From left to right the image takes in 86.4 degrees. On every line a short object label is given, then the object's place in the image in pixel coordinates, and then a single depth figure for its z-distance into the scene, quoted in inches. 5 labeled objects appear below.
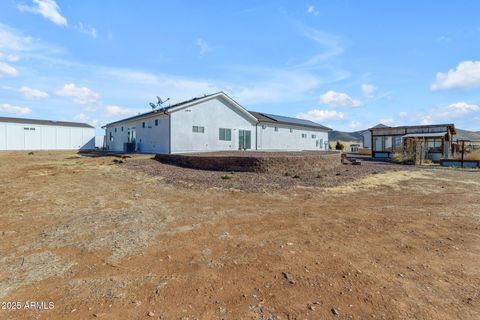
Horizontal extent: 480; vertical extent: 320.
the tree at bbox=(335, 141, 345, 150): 1620.4
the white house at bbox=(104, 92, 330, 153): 789.2
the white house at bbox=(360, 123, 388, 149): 1781.5
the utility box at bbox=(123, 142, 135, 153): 998.2
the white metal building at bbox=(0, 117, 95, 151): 1242.6
